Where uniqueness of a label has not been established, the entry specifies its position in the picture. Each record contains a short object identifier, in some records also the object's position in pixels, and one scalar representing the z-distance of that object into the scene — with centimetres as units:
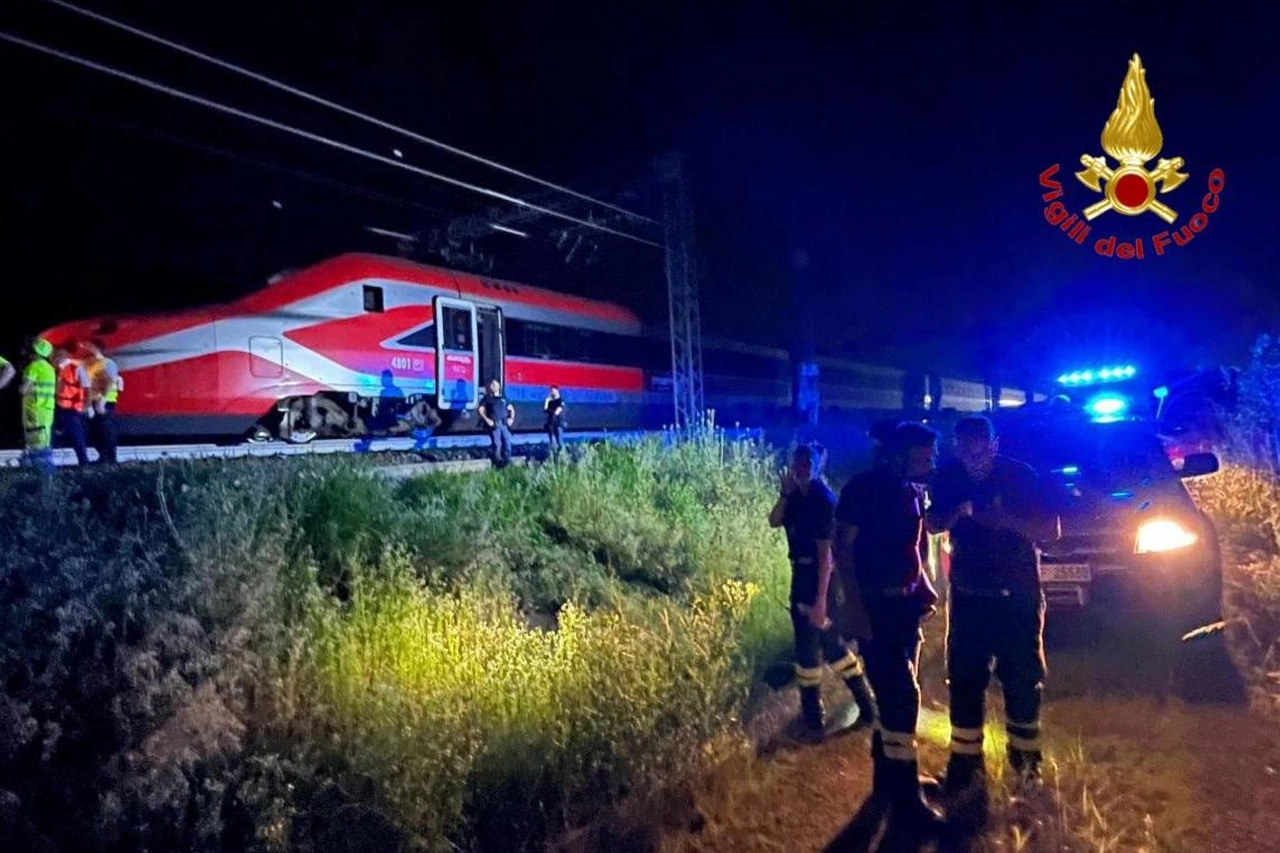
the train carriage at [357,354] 1143
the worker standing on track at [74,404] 965
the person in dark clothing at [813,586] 492
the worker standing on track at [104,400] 986
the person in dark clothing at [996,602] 411
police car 505
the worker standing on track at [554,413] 1537
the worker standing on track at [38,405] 910
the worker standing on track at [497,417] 1295
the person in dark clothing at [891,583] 397
